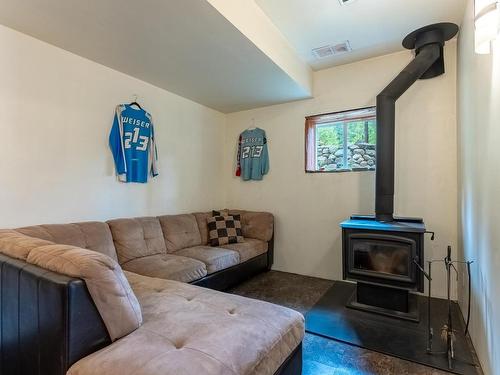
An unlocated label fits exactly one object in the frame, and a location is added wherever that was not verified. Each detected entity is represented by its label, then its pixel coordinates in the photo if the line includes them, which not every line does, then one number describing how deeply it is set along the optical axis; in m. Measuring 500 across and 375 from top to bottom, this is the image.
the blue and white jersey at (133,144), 2.76
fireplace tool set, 1.81
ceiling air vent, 2.91
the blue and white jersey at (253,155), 3.90
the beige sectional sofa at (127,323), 1.01
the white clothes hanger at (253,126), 4.05
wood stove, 2.35
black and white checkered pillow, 3.36
